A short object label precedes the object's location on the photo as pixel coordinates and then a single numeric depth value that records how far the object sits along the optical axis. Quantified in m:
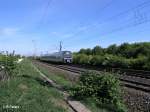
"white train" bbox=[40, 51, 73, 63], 20.94
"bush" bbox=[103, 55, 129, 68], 18.31
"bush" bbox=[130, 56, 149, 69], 16.30
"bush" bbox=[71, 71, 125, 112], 4.52
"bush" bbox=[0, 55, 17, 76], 6.27
